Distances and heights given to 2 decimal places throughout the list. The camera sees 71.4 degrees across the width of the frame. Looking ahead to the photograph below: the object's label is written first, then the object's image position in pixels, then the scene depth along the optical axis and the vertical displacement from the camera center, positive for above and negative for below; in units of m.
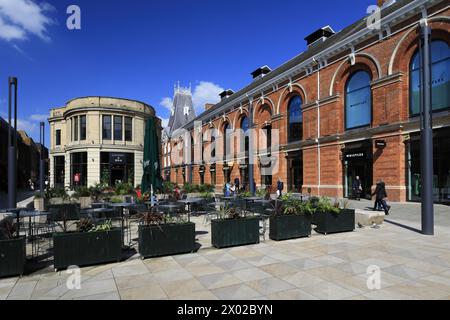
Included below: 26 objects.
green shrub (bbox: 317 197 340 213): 9.82 -1.24
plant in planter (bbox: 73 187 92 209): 15.95 -1.32
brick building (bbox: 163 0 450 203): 17.02 +4.33
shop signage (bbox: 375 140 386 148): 19.09 +1.47
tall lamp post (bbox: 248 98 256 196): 21.09 -0.61
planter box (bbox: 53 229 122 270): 6.26 -1.61
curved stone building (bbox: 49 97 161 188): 36.06 +3.70
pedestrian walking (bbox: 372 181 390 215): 14.09 -1.16
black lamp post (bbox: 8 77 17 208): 12.87 +0.57
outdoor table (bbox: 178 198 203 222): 11.94 -1.24
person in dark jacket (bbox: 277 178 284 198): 23.71 -1.41
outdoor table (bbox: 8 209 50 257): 8.02 -1.16
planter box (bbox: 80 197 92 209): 15.90 -1.58
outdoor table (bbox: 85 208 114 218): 9.34 -1.22
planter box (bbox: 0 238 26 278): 5.79 -1.61
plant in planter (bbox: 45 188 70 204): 15.20 -1.24
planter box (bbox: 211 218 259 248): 7.96 -1.65
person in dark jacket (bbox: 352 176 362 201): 20.73 -1.43
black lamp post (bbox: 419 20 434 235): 9.51 +0.57
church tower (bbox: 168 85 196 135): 77.00 +15.44
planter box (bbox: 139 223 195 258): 7.01 -1.62
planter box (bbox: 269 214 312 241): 8.88 -1.69
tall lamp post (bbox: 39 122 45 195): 20.90 +0.81
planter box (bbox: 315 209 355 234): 9.73 -1.71
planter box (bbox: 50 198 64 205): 15.09 -1.45
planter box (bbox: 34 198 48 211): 14.60 -1.56
